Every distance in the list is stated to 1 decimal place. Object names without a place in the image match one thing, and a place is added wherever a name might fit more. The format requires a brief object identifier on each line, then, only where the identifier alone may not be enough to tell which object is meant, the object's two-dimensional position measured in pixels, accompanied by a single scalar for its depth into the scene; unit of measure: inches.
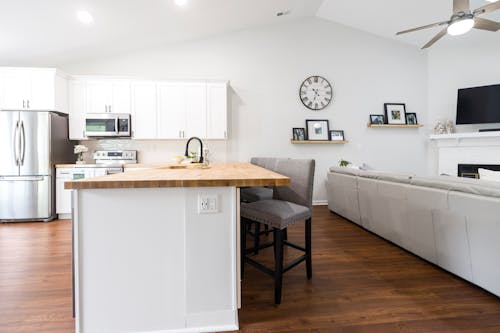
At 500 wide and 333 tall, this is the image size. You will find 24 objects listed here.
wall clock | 195.3
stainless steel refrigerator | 145.6
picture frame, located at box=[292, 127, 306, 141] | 193.0
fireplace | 176.6
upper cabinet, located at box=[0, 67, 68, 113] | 147.3
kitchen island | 52.6
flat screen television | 180.7
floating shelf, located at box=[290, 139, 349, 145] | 190.1
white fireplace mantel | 177.6
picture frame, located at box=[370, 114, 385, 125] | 200.2
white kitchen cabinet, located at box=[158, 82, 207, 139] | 169.6
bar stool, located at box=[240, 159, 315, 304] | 66.9
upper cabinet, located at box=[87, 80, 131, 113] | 164.1
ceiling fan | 99.4
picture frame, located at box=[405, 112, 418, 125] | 203.3
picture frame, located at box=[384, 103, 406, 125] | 201.9
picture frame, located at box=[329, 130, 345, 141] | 196.9
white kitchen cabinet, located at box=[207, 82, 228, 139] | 173.3
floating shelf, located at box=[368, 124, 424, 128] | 197.2
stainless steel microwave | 163.0
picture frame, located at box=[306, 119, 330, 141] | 194.9
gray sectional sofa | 68.0
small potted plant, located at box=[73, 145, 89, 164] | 162.7
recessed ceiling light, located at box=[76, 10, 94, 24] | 131.6
